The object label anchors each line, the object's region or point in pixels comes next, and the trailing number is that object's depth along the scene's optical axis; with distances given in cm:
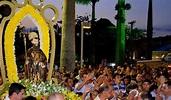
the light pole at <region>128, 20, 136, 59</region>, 4444
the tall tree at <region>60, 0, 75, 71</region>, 1273
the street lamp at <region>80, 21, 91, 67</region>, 1469
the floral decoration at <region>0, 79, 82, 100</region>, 651
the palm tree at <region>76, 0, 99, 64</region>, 2963
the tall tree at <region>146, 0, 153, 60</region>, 2764
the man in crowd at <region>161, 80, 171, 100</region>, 713
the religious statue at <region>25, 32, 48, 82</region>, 681
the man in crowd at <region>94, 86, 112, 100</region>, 654
